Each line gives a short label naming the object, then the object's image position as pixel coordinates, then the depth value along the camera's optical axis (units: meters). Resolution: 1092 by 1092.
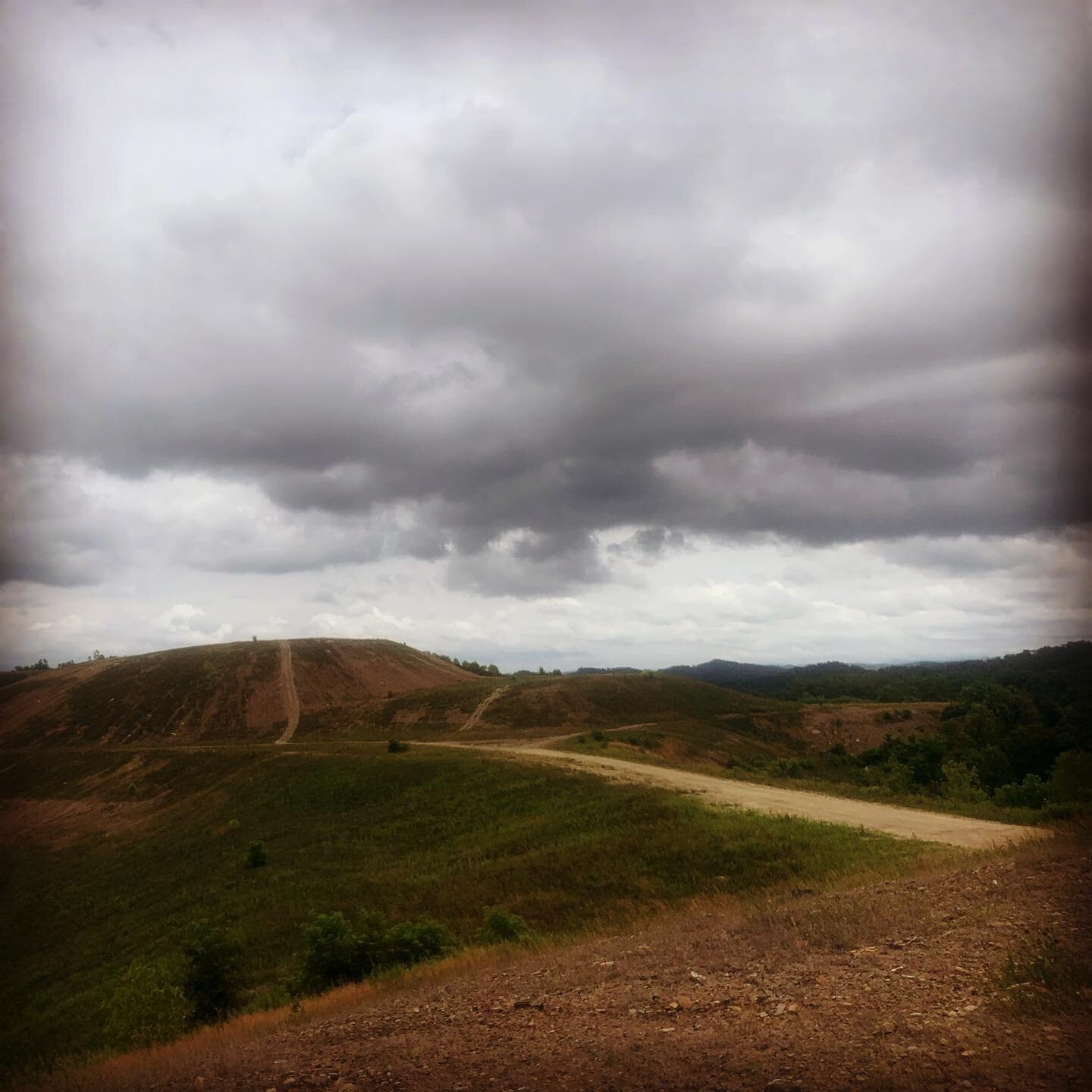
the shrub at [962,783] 42.47
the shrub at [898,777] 52.33
